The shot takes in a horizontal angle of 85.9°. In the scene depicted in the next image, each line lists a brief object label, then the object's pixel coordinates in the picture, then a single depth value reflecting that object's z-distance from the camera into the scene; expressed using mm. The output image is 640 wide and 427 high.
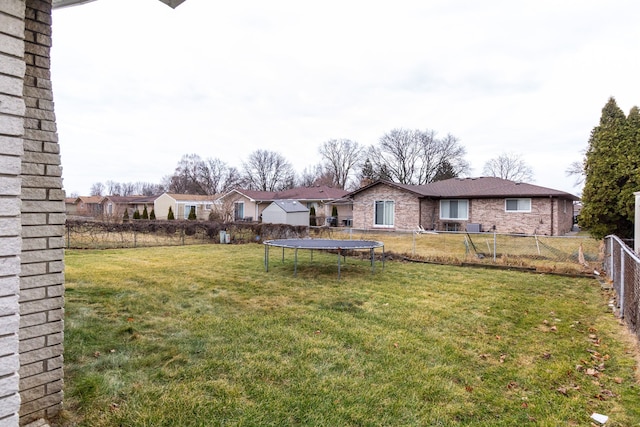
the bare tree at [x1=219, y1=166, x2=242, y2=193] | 59212
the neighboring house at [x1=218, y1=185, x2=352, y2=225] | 29516
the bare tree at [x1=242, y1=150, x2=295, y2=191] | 58375
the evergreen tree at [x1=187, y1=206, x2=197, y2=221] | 33812
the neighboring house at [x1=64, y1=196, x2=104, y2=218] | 50353
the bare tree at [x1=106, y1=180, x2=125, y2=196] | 80188
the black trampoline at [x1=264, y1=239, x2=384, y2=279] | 8938
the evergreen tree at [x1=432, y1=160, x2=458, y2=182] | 44781
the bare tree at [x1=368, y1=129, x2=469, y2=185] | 47000
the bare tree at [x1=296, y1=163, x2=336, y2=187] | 54250
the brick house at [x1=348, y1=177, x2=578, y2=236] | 18906
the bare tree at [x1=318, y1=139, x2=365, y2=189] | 53719
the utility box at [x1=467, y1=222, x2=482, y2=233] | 19828
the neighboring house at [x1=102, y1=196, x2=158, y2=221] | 45772
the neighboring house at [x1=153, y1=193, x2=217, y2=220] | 39062
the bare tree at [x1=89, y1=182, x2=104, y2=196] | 83750
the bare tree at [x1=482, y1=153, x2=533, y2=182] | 53156
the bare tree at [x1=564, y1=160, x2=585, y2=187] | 35562
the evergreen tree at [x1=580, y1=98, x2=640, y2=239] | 10594
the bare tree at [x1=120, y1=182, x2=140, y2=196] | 78938
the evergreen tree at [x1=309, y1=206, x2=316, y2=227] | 28078
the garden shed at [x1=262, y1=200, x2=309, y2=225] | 23859
